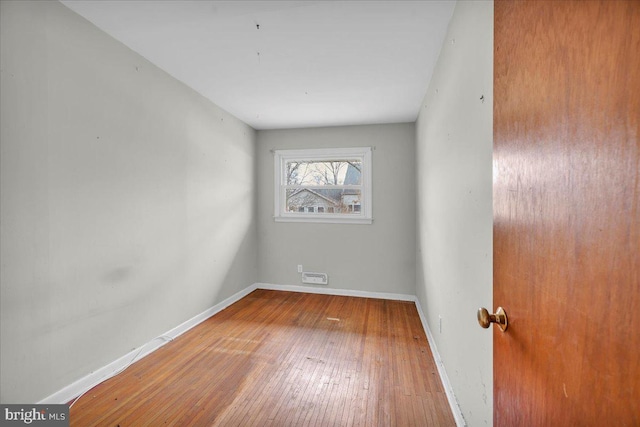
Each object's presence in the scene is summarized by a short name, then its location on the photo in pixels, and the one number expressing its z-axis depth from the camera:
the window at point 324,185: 3.80
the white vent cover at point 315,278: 3.85
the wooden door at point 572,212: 0.36
